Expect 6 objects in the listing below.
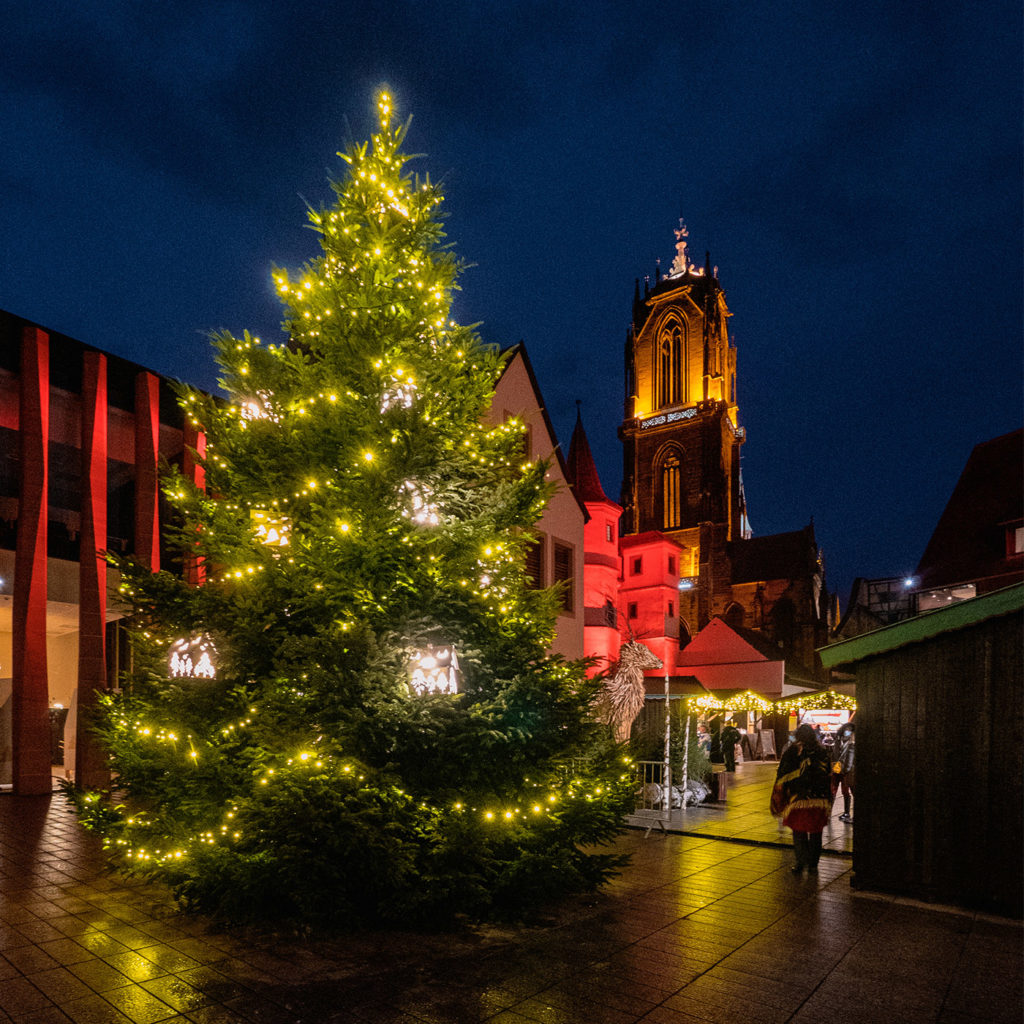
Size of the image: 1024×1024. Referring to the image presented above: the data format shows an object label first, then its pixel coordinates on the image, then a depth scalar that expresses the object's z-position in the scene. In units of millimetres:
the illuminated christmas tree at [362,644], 7008
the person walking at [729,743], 21359
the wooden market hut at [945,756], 8008
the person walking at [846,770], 15555
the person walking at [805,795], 10109
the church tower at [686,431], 66312
